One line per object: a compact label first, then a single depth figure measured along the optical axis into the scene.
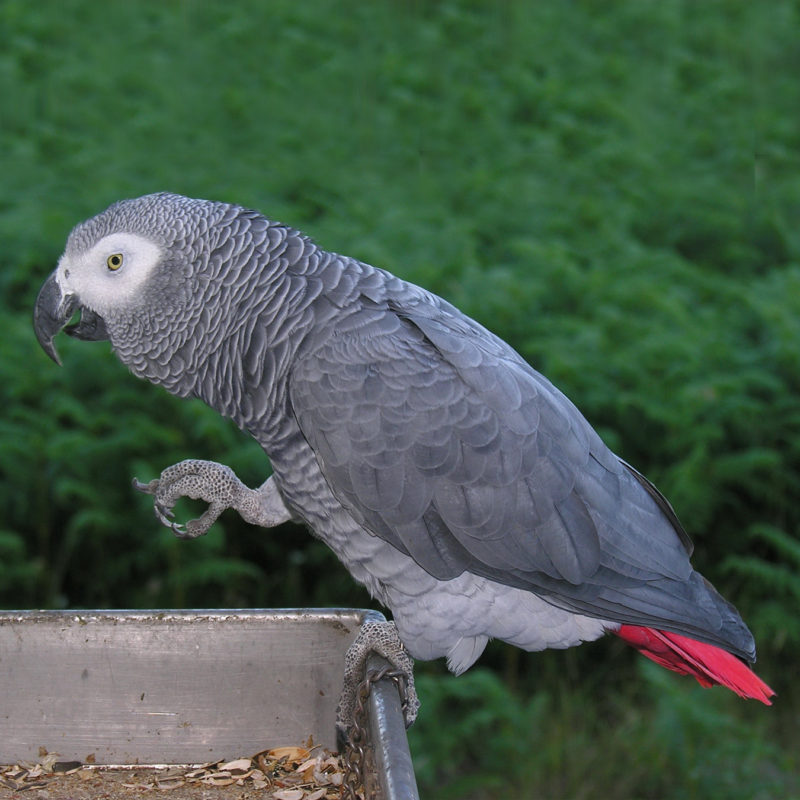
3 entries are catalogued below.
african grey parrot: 1.18
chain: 1.13
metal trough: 1.17
